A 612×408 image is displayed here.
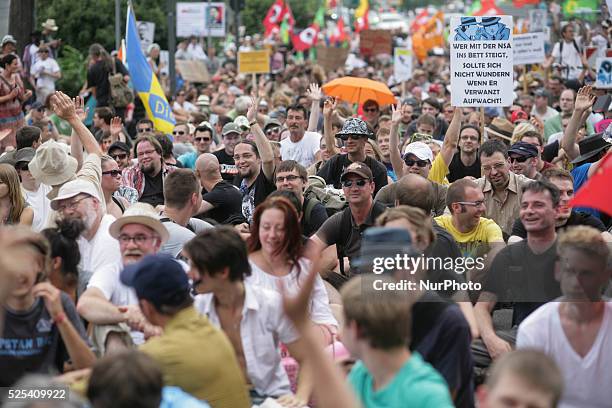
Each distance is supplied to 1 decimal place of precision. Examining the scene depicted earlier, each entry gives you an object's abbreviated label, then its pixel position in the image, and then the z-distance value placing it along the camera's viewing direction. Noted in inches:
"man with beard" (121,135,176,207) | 462.3
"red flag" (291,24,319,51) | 1485.0
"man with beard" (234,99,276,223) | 453.1
